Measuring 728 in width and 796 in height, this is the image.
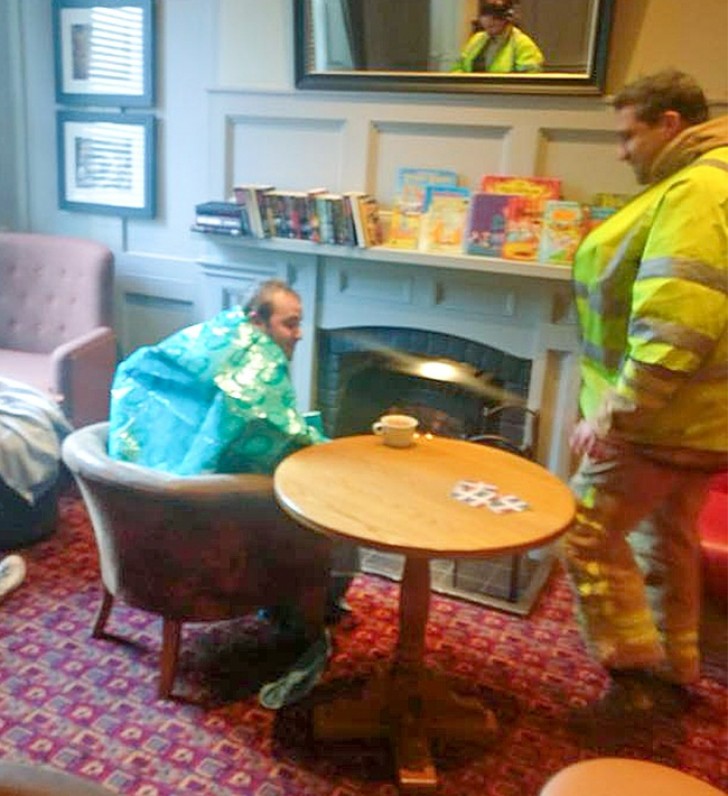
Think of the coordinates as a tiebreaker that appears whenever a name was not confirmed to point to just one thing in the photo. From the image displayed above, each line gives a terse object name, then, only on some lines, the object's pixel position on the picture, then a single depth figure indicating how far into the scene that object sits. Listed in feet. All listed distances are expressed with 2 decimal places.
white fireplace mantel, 9.84
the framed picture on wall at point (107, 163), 12.52
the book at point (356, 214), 10.11
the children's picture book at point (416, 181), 10.17
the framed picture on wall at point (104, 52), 12.10
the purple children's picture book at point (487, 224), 9.61
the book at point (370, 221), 10.16
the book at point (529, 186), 9.49
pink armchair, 11.53
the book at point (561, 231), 9.21
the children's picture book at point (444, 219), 10.00
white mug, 7.16
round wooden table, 5.56
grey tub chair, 6.48
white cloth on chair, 9.20
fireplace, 9.73
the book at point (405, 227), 10.28
